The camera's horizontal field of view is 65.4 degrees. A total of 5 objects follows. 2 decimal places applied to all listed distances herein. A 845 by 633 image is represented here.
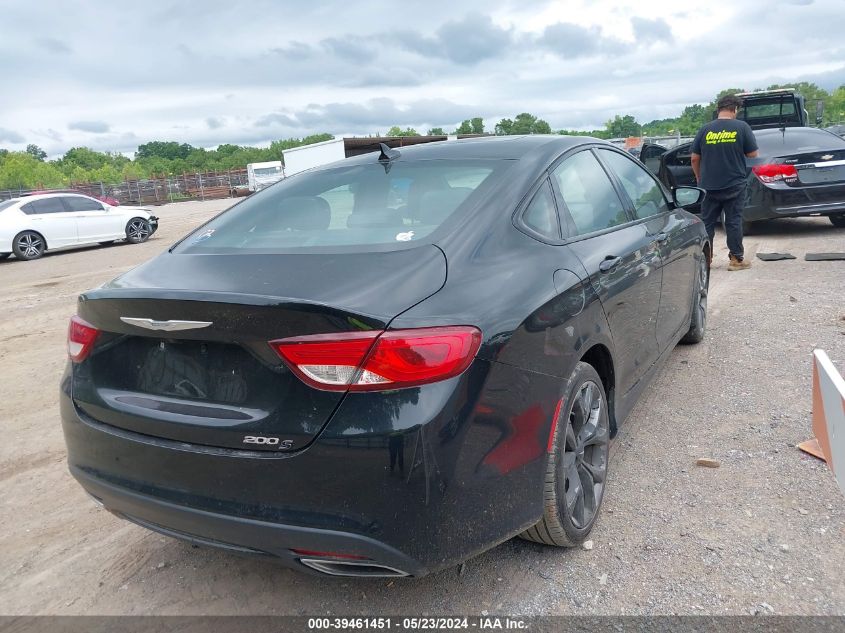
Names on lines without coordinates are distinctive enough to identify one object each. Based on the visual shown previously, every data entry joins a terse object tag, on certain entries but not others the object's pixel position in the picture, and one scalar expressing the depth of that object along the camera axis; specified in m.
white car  14.35
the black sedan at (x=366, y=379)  1.89
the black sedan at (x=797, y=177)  8.77
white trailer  23.06
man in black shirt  7.40
